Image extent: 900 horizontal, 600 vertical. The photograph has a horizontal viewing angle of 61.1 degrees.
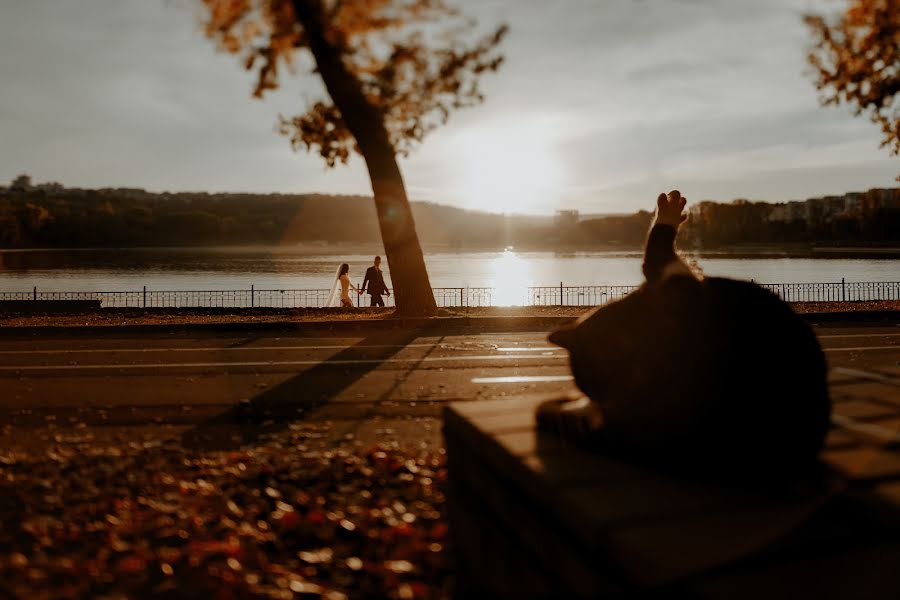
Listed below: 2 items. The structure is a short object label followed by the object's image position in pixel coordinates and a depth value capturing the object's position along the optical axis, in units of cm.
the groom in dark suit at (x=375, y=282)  2600
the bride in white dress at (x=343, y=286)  2606
